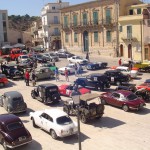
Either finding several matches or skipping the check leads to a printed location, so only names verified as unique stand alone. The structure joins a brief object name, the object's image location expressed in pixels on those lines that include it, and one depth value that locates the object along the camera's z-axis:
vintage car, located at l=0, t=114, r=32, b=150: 15.84
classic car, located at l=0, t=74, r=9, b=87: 32.41
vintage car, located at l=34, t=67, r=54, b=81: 35.09
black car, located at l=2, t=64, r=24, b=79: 36.53
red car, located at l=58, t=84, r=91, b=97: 26.57
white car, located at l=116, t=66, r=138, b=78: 34.00
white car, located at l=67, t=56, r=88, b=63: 46.47
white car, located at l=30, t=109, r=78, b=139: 17.16
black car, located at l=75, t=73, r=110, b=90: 28.59
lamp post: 12.51
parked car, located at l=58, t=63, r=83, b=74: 38.27
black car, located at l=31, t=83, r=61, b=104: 24.17
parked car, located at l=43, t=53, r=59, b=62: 50.34
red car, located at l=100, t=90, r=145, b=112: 21.95
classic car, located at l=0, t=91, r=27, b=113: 21.92
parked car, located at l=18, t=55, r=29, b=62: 48.19
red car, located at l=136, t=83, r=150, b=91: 25.65
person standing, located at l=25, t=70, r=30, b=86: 32.19
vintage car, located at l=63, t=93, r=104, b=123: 19.72
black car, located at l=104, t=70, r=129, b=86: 30.90
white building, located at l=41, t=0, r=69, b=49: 74.38
